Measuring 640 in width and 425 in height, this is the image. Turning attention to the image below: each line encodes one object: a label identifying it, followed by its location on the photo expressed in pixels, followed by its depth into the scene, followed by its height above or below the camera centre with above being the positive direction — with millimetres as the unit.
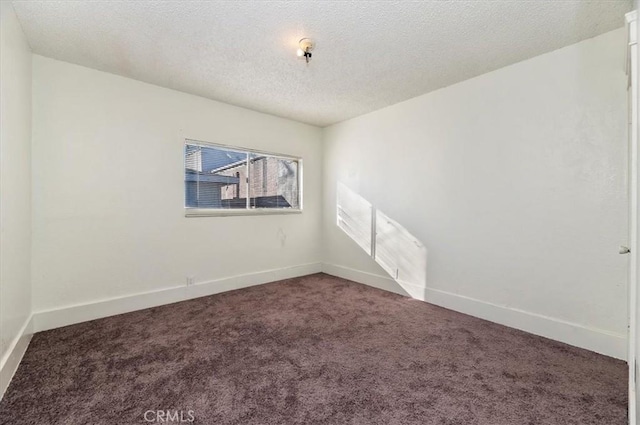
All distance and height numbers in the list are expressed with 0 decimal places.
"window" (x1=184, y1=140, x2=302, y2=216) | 3494 +413
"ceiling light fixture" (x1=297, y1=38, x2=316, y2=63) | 2248 +1343
